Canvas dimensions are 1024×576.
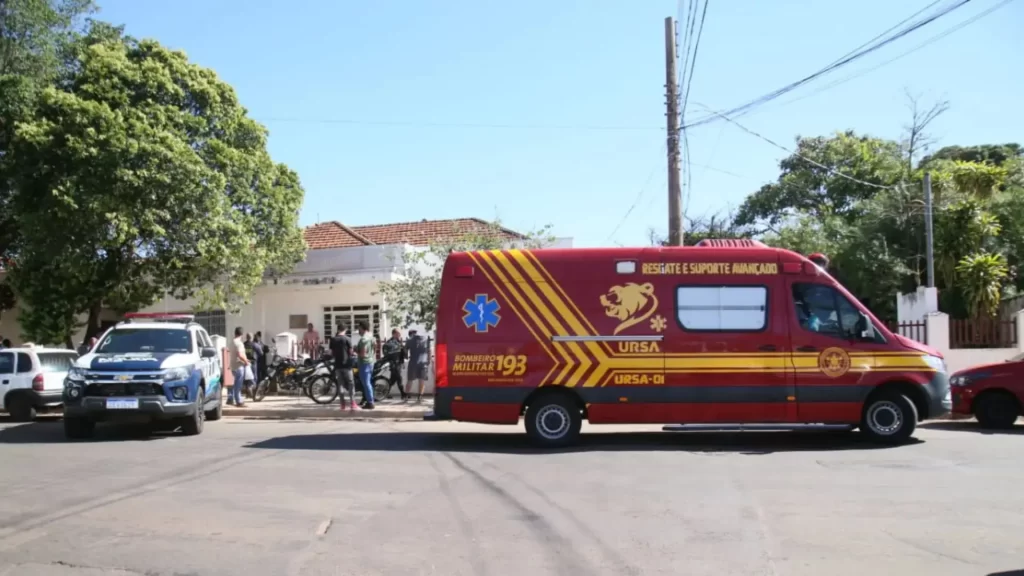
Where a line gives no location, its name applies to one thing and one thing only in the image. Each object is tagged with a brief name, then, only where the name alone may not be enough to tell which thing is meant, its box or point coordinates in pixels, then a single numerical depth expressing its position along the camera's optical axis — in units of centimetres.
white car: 1561
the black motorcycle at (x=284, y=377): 1992
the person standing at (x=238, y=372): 1814
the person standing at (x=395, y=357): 1922
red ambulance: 1133
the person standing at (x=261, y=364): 2022
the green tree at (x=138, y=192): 2003
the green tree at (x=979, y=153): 4059
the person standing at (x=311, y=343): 2164
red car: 1362
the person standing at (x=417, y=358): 1852
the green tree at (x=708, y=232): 3081
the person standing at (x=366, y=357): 1653
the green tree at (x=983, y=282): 1927
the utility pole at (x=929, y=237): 1816
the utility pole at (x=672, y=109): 1650
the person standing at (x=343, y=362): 1664
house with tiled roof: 2555
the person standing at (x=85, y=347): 1911
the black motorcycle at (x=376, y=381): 1861
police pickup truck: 1258
